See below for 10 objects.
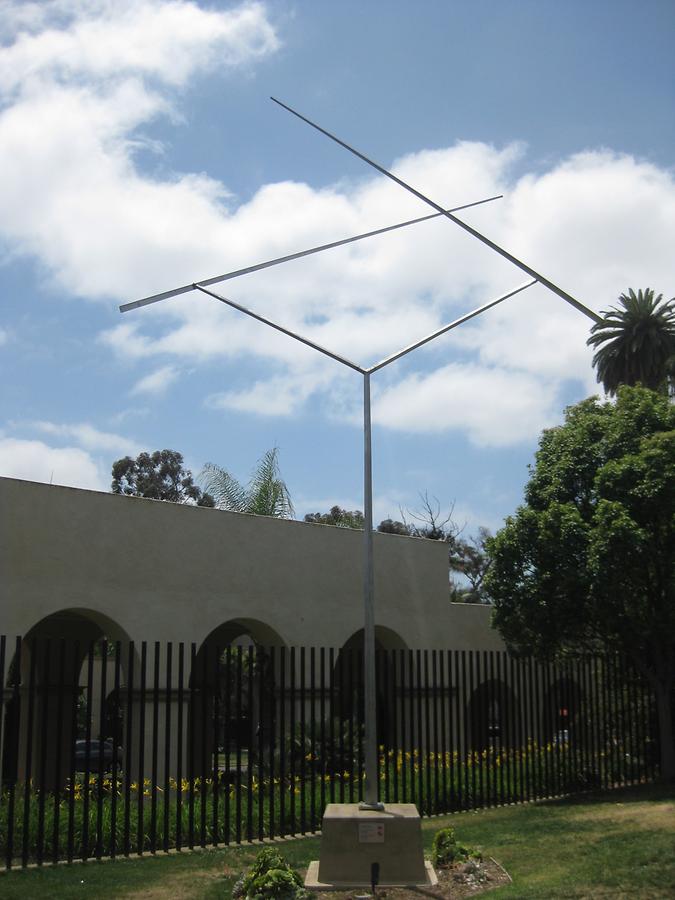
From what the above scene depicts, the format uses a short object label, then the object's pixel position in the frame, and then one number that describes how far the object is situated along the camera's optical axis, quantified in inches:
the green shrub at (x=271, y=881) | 347.6
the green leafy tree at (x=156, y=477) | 2062.0
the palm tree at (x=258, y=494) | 987.9
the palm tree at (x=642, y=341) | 1389.0
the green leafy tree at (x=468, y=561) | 2132.1
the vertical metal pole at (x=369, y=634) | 389.1
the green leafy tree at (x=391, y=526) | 2000.5
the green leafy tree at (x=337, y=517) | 1765.5
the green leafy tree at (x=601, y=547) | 653.9
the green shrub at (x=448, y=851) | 409.4
